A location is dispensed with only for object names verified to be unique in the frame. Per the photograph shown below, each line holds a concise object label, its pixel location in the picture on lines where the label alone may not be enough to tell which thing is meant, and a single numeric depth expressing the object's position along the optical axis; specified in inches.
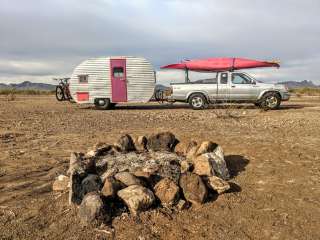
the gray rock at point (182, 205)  121.4
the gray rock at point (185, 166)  142.9
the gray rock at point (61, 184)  140.1
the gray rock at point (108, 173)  137.8
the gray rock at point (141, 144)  175.9
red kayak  529.8
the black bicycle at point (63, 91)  514.2
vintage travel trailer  481.6
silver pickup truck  458.9
